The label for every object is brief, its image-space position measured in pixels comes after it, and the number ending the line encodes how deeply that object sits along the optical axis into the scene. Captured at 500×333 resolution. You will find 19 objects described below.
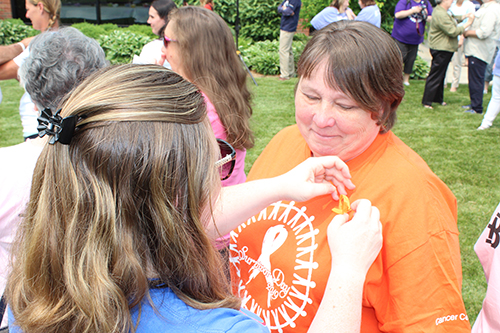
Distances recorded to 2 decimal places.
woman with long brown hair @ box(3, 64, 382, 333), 1.02
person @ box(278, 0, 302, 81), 10.58
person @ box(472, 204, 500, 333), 1.50
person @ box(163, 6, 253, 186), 2.89
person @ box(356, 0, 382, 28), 9.13
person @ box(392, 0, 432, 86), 9.17
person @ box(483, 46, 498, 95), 9.77
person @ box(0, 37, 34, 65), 3.67
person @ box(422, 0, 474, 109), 8.02
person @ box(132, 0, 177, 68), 5.78
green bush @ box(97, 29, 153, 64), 12.02
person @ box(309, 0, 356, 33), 9.99
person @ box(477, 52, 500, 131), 6.62
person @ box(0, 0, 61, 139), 4.63
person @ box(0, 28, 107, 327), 1.83
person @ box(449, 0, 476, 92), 9.77
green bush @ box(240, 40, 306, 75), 11.70
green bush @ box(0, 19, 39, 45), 12.57
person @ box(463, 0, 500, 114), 7.77
